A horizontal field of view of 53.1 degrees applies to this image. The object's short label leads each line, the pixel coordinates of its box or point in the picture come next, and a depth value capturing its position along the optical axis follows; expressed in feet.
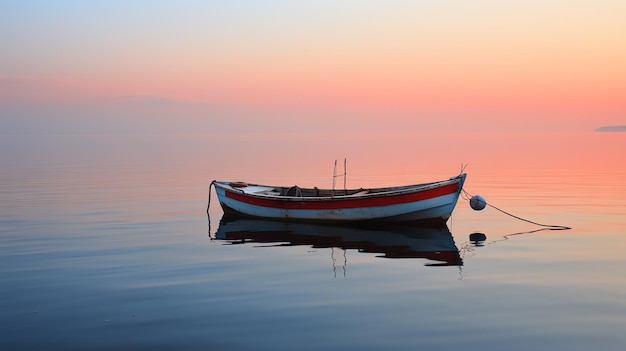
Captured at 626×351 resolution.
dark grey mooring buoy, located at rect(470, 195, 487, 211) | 83.10
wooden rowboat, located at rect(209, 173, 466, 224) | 79.36
